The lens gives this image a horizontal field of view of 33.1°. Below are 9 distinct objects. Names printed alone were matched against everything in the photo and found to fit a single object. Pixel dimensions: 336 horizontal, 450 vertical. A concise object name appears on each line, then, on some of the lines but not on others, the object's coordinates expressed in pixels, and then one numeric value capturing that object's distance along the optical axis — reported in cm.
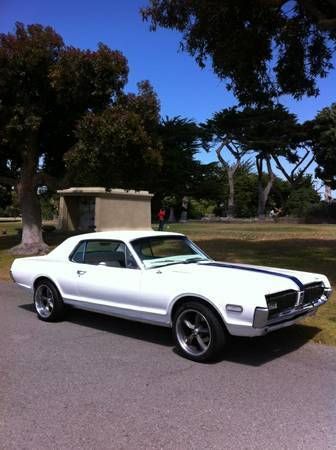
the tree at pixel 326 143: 5069
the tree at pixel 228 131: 5462
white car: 585
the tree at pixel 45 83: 1622
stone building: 3020
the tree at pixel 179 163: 5009
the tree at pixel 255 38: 1177
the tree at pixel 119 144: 1566
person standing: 3197
